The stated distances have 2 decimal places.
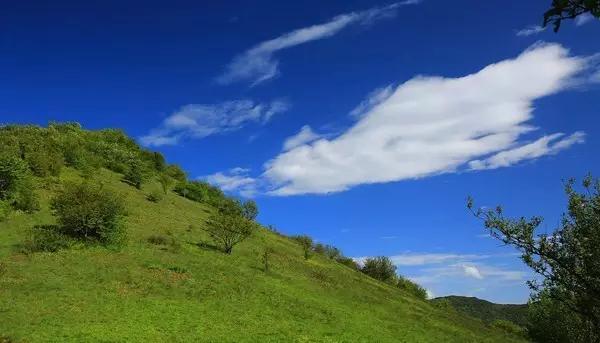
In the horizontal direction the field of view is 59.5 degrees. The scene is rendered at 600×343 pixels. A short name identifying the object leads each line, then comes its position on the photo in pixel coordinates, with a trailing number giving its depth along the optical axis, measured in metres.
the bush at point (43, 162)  67.04
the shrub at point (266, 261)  60.62
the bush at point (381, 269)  98.50
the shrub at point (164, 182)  87.03
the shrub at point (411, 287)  99.06
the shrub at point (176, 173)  109.38
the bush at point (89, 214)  51.50
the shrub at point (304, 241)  95.86
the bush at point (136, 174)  83.75
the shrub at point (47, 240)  47.46
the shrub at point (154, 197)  78.84
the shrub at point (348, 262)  102.69
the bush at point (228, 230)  65.38
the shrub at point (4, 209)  52.78
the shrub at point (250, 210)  89.25
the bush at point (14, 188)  55.69
